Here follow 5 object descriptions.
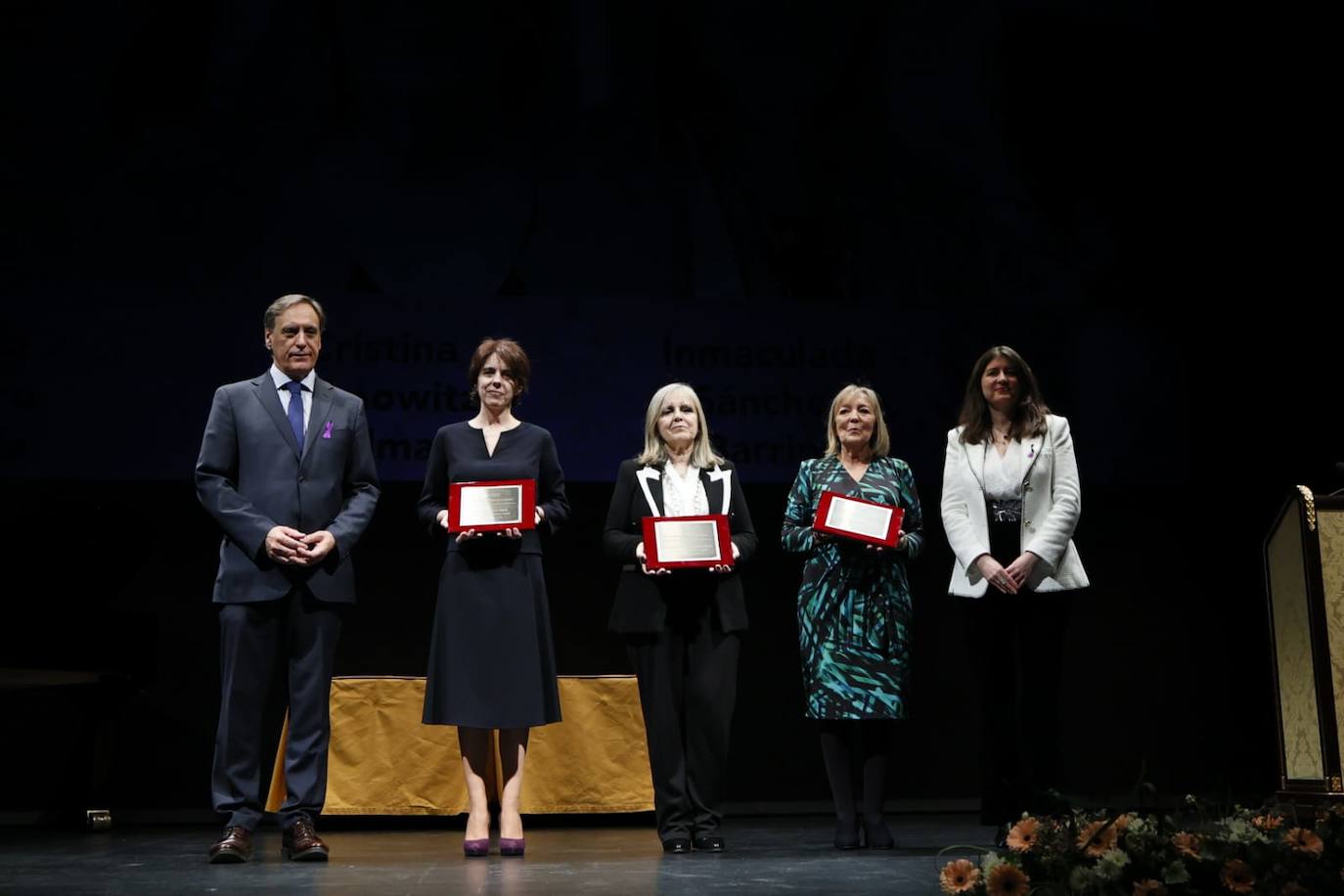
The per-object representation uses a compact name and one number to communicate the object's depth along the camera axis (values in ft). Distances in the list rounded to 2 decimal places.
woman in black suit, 13.08
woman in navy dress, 12.92
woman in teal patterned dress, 13.32
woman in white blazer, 12.69
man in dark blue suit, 12.00
